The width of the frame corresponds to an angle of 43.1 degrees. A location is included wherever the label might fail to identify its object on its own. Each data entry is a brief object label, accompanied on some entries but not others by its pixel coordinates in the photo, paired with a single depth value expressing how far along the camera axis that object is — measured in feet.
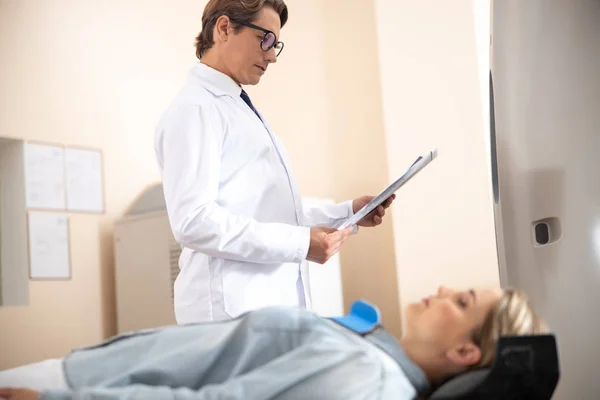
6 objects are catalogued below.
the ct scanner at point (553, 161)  5.09
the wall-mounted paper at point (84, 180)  10.95
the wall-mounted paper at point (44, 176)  10.54
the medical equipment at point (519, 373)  3.42
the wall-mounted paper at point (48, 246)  10.49
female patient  3.48
